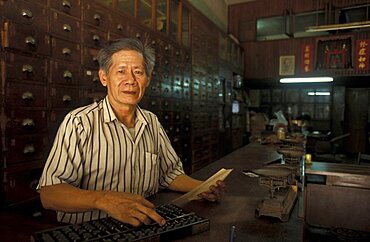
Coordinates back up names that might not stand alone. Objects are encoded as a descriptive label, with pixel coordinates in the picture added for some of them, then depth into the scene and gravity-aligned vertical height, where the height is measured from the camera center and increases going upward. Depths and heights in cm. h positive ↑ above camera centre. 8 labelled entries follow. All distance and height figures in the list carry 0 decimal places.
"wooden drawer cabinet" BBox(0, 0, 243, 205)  194 +34
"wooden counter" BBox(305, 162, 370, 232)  259 -78
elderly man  106 -17
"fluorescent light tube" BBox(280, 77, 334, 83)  725 +91
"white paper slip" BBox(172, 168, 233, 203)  116 -31
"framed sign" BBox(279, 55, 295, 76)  776 +134
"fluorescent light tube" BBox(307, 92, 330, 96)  874 +64
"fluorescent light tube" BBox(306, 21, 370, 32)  487 +158
